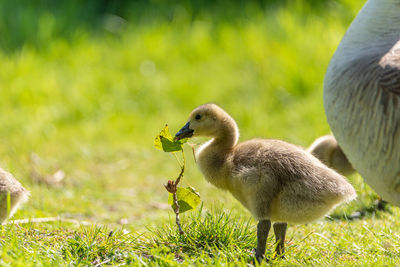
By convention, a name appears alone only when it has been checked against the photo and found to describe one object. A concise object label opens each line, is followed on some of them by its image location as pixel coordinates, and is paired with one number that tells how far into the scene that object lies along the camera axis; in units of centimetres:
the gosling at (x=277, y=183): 770
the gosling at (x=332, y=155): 1204
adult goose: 696
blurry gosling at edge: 818
